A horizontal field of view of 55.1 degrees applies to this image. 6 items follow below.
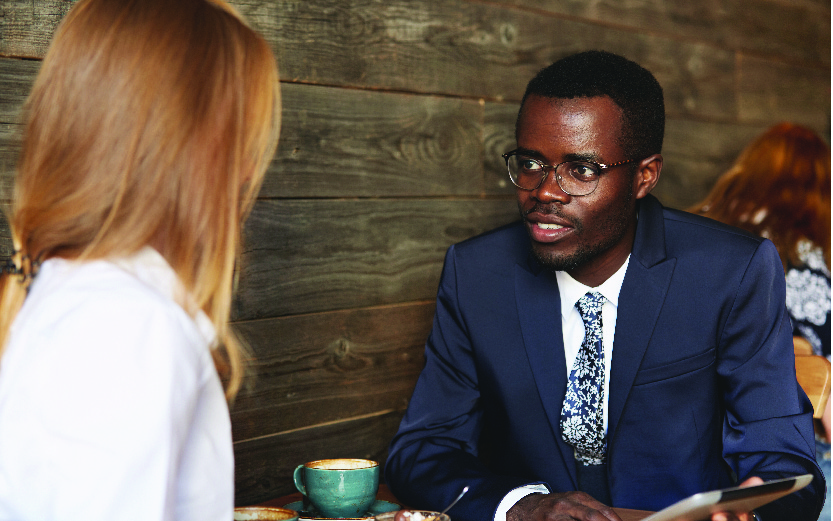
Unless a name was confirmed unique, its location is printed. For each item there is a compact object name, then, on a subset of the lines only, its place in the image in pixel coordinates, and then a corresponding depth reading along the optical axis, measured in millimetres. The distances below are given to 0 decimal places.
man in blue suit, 1478
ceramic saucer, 1295
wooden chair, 1750
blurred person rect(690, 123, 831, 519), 2480
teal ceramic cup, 1266
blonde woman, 692
